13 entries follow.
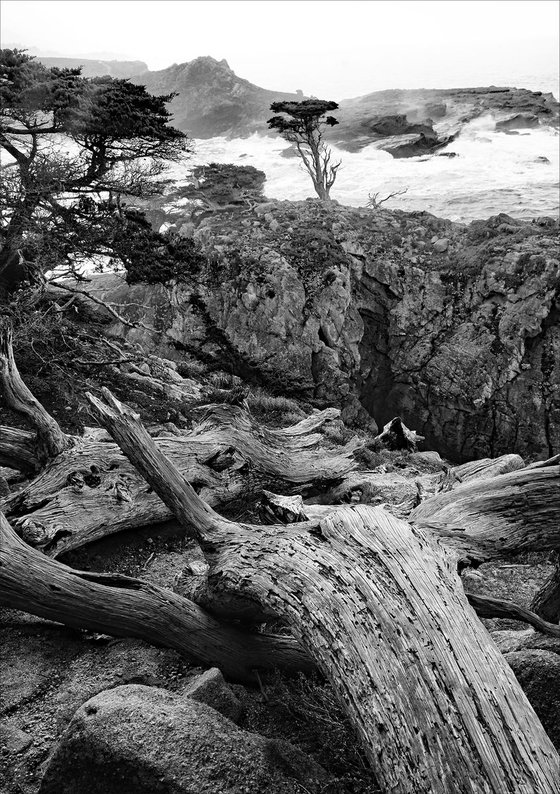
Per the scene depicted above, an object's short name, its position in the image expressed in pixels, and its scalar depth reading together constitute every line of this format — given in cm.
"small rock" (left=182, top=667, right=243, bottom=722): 342
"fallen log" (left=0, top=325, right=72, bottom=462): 596
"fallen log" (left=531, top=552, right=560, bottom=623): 402
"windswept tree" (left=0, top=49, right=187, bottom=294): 1049
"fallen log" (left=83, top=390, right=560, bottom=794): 232
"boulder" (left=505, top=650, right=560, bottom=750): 317
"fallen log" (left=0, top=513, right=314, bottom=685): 389
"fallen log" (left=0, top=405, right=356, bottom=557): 532
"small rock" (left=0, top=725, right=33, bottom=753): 325
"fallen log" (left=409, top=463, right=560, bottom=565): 370
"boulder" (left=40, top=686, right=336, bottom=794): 270
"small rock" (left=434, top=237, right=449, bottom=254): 2473
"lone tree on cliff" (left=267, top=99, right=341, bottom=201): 2831
